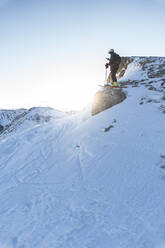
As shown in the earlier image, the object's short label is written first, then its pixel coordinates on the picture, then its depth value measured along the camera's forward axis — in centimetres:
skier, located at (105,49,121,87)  1245
